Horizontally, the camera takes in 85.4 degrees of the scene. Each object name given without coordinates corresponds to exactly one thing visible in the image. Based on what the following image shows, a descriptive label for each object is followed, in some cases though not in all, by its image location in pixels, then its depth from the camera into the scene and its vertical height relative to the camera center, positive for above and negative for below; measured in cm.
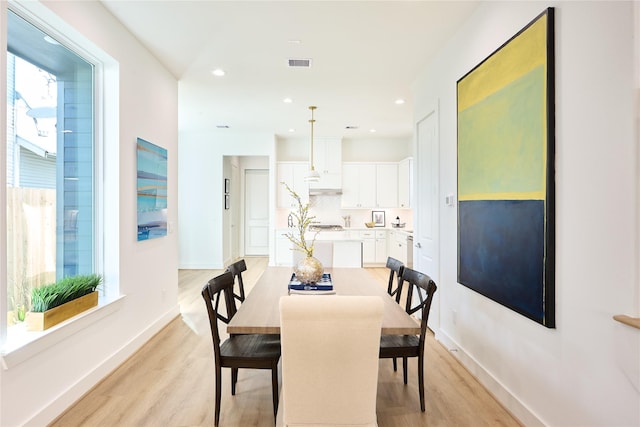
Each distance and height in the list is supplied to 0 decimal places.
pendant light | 599 +63
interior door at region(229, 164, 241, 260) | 857 -7
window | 211 +34
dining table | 175 -57
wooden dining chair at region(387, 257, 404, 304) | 276 -50
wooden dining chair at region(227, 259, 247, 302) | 271 -48
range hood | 783 +46
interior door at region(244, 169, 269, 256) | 926 -2
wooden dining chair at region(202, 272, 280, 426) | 199 -84
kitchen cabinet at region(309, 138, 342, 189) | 777 +113
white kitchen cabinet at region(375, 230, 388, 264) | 768 -77
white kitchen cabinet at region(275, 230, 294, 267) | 749 -84
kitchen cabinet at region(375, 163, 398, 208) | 789 +59
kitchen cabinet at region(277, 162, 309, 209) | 771 +70
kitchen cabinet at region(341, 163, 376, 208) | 789 +62
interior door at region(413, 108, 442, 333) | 356 +6
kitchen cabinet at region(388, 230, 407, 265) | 671 -70
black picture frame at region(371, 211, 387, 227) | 812 -16
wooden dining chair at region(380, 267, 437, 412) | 210 -84
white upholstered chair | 140 -62
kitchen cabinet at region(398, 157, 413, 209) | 722 +62
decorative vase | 246 -43
